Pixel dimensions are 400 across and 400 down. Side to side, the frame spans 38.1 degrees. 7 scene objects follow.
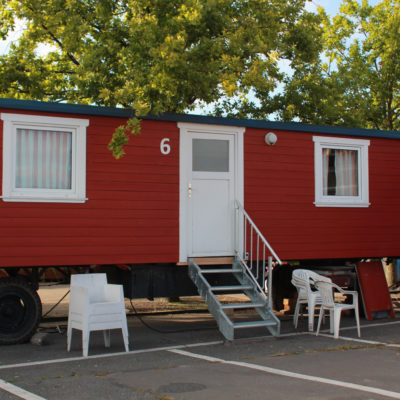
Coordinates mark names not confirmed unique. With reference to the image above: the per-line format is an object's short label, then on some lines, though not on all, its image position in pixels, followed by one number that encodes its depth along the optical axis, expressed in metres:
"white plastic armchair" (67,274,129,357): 6.65
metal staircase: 7.62
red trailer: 7.70
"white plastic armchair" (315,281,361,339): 7.80
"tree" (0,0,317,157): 8.41
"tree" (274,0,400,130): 14.88
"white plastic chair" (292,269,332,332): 8.33
